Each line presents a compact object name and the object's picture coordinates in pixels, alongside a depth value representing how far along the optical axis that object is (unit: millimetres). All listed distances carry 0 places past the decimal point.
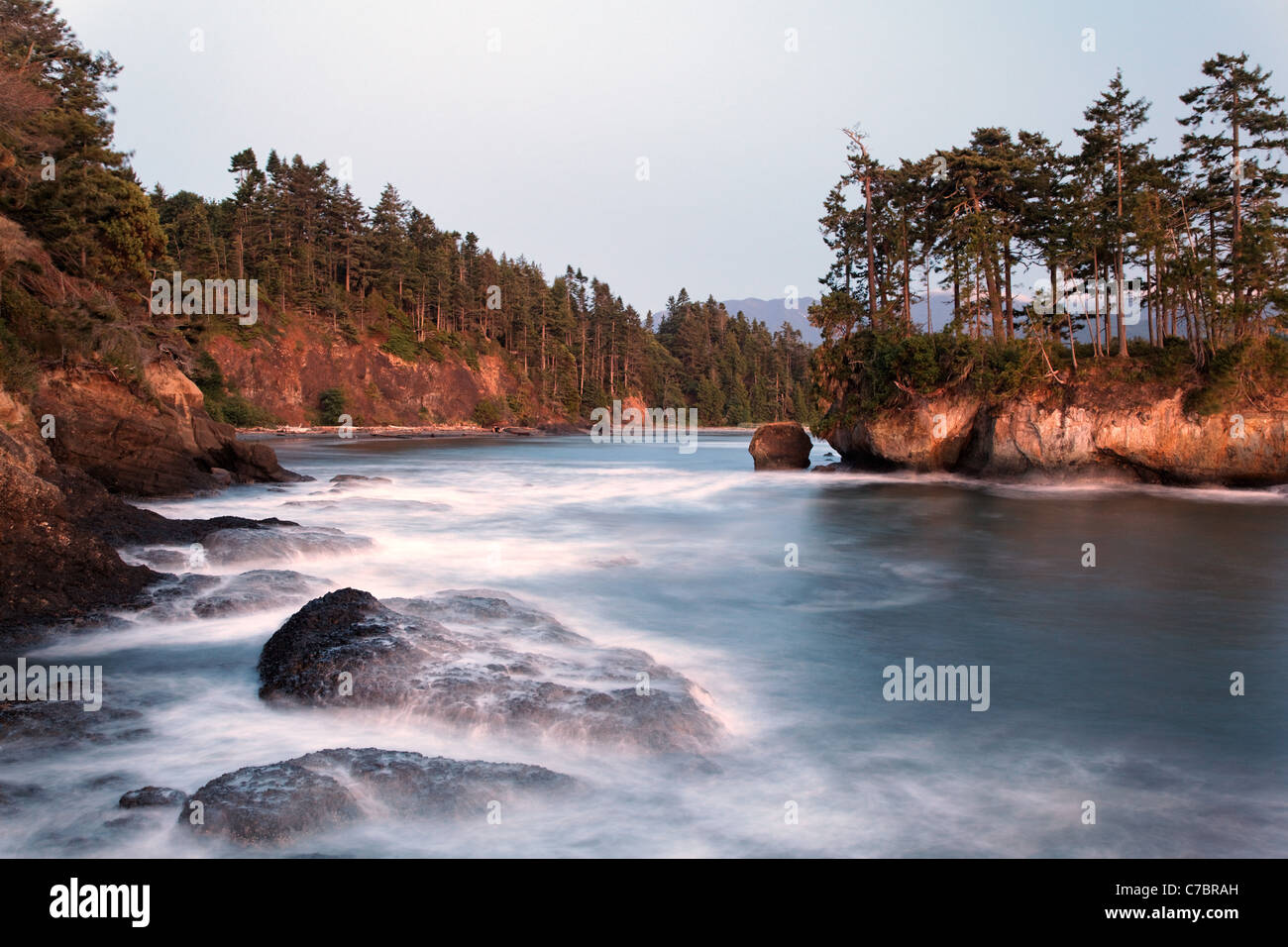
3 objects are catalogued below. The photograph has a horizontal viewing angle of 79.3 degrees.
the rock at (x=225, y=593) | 8680
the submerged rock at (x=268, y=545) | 11383
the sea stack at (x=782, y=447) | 36531
